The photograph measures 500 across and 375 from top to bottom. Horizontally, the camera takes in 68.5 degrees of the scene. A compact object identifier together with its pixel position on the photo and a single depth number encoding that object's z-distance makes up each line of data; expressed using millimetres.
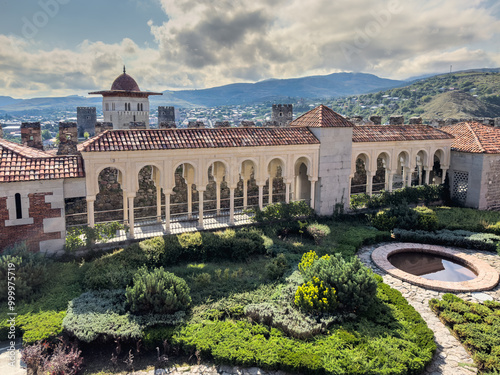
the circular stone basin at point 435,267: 12789
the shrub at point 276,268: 12500
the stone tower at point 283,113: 34625
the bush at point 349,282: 10305
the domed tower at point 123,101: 38594
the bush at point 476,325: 8773
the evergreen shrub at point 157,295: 10094
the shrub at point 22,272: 10641
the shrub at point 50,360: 8103
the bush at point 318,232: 16766
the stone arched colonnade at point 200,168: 14547
